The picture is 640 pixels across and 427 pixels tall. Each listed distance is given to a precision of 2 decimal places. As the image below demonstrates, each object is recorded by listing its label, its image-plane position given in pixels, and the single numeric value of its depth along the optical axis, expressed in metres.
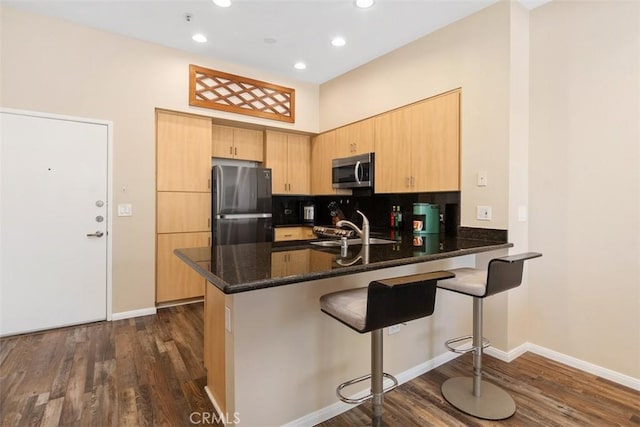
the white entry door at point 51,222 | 2.81
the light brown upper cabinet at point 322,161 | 4.39
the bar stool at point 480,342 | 1.82
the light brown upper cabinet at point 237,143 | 4.16
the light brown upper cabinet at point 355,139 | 3.74
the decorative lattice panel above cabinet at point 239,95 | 3.66
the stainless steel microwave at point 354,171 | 3.73
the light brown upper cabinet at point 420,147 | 2.89
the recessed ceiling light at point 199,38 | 3.19
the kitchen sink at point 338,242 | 2.32
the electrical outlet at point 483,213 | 2.62
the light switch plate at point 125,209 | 3.27
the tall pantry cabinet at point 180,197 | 3.55
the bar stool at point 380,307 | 1.33
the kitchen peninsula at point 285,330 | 1.50
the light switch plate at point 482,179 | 2.63
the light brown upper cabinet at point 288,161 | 4.45
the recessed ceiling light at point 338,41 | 3.23
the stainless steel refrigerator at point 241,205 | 3.77
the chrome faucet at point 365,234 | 2.16
